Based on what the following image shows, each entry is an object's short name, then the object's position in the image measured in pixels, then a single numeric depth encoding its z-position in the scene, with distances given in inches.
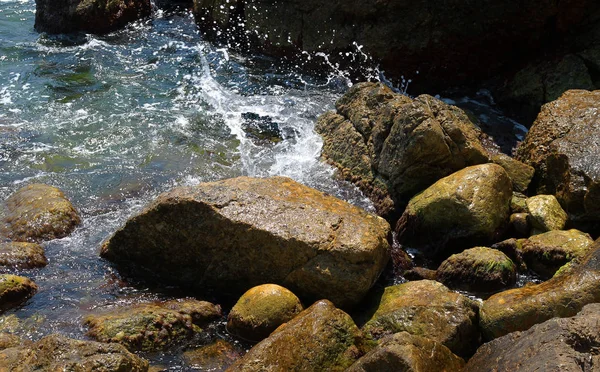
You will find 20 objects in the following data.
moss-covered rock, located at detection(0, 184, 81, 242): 333.4
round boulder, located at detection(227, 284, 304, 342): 258.1
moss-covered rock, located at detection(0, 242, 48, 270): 305.0
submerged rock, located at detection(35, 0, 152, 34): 614.5
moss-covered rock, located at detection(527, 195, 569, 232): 311.0
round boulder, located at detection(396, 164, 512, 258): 306.5
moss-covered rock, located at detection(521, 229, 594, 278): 287.9
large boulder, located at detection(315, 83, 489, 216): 336.5
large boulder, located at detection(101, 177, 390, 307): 271.0
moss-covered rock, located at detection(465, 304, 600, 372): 174.4
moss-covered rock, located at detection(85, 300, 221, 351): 256.8
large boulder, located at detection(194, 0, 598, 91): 473.4
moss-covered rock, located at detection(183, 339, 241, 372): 251.6
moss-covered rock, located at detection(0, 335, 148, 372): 214.1
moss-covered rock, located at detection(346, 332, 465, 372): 199.9
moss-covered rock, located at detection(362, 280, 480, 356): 246.5
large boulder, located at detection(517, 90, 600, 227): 316.5
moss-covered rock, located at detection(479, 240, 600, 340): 232.3
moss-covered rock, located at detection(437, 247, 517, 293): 281.7
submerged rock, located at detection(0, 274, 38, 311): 279.0
